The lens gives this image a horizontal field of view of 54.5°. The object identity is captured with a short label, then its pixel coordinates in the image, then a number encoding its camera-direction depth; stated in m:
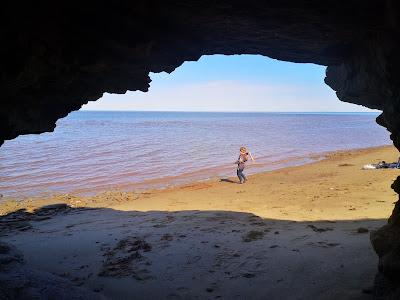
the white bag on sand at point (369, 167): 20.09
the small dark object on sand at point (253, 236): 9.23
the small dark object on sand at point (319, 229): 9.57
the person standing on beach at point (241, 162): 19.17
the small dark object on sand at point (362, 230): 9.05
